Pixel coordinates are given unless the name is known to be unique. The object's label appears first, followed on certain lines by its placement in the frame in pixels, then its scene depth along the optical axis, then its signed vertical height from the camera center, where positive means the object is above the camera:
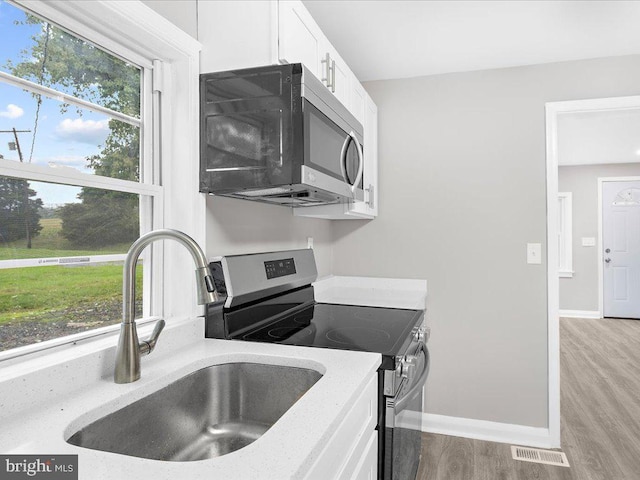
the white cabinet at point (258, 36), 1.38 +0.71
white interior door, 5.95 -0.15
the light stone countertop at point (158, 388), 0.67 -0.36
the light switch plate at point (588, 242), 6.06 -0.07
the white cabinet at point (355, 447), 0.84 -0.49
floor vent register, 2.31 -1.24
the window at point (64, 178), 0.99 +0.16
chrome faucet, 0.99 -0.14
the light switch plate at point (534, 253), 2.59 -0.10
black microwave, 1.34 +0.36
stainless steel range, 1.32 -0.36
